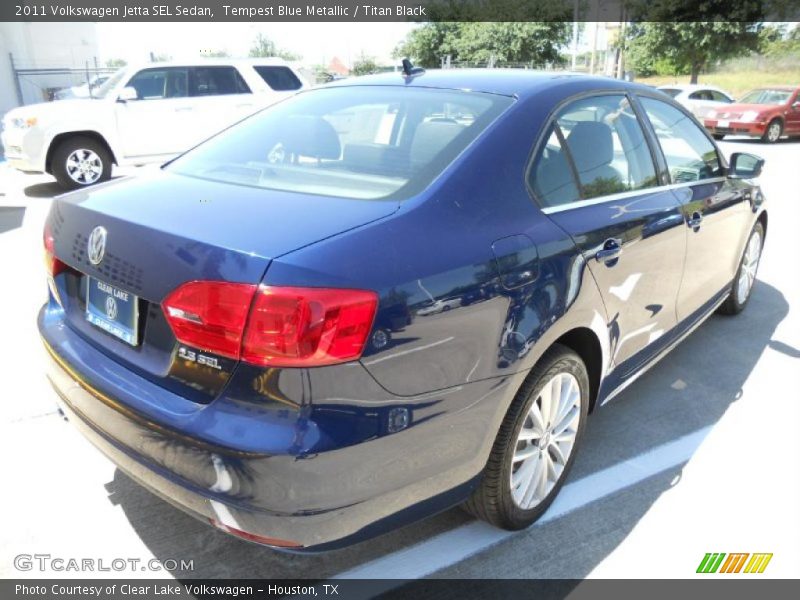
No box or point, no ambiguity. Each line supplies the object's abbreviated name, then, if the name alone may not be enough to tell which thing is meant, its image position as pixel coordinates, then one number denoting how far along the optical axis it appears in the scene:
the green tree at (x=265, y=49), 47.34
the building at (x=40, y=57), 20.44
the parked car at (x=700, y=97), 18.19
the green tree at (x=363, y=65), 42.44
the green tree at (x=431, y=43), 49.63
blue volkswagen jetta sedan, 1.74
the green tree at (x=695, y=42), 27.06
